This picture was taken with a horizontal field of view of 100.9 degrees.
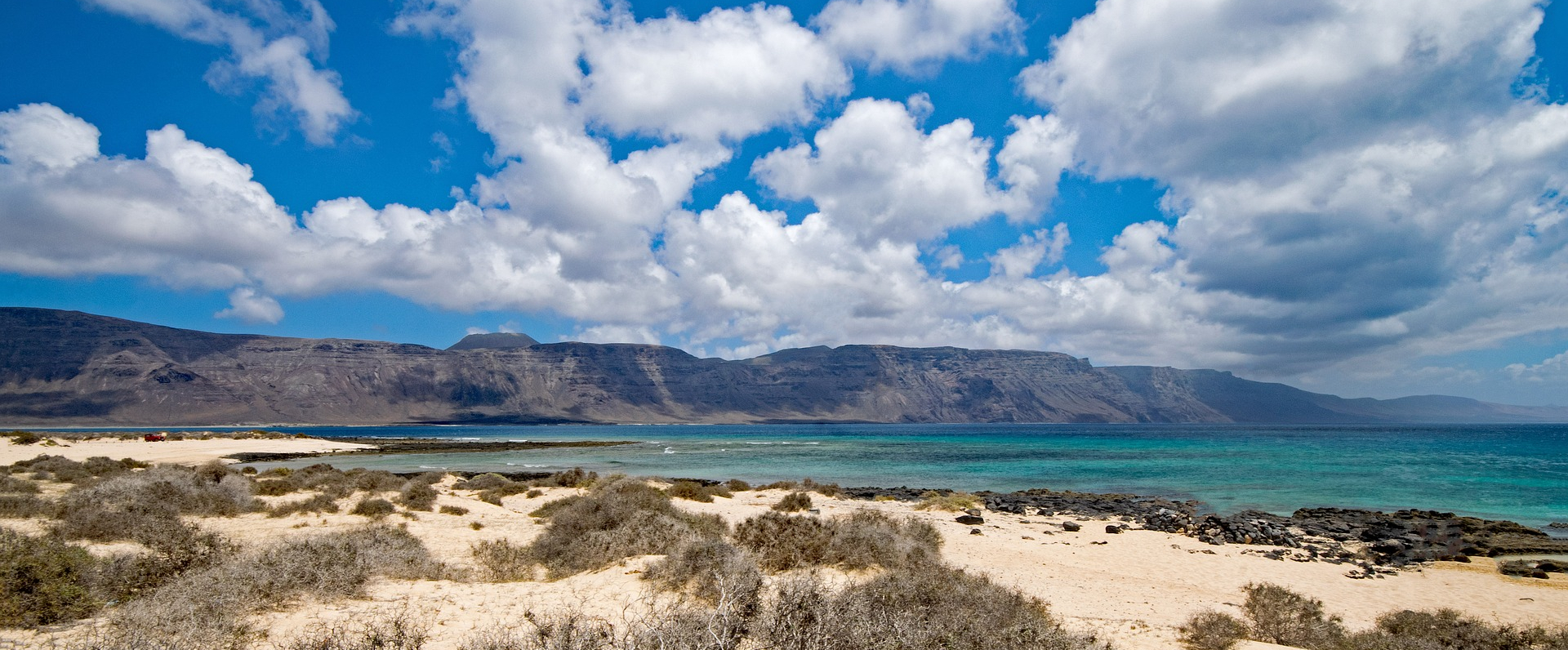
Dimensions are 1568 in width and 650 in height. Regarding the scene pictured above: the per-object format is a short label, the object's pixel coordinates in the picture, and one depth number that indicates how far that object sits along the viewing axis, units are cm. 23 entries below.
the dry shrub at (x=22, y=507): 1340
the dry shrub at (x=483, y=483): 2655
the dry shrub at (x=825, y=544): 1123
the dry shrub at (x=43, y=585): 695
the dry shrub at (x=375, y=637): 576
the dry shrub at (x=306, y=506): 1647
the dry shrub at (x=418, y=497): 1870
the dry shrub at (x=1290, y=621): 883
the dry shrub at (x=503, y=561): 1059
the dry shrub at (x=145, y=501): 1155
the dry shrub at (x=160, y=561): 803
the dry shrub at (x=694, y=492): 2522
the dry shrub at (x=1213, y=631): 826
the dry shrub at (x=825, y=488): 2885
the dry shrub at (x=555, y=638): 530
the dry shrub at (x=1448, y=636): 828
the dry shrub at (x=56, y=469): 2162
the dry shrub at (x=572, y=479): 2886
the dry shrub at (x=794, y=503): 2242
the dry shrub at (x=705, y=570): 880
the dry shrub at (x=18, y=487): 1614
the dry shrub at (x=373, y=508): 1670
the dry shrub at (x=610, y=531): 1146
